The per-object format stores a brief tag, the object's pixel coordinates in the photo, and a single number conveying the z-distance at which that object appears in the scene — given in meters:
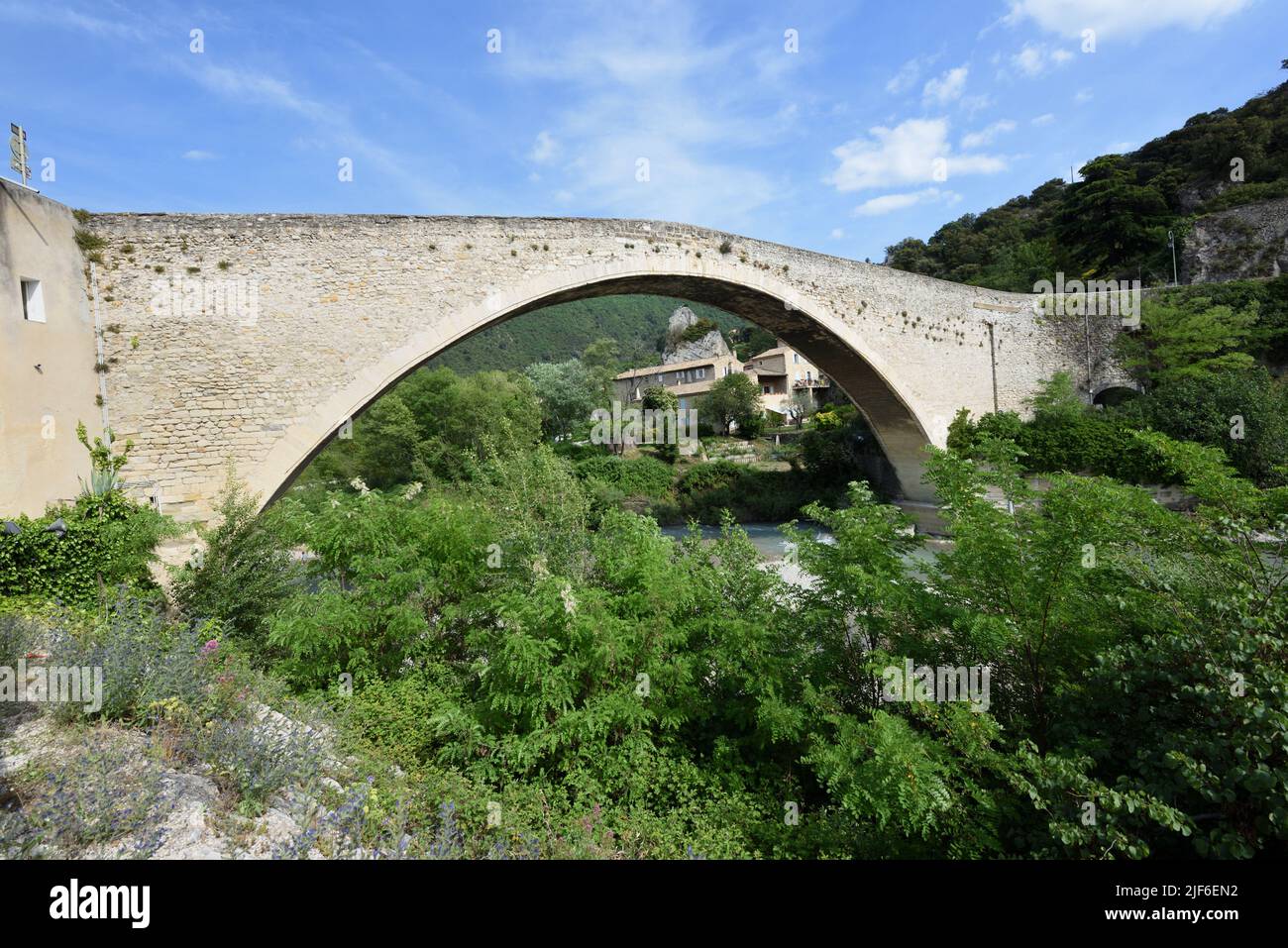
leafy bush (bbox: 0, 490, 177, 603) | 6.51
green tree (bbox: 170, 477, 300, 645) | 6.27
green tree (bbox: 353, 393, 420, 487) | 26.70
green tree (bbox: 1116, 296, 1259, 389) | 19.06
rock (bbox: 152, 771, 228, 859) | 2.88
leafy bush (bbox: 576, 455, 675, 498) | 26.80
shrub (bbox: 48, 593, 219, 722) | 4.05
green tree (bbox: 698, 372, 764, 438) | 34.88
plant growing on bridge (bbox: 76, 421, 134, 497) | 7.83
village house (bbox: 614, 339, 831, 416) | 42.41
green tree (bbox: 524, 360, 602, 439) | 34.06
